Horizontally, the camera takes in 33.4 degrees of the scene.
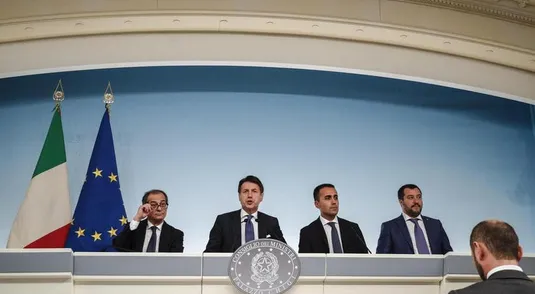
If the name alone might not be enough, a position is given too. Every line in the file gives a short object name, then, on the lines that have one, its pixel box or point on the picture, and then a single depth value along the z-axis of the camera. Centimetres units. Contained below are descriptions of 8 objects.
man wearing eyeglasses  763
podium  655
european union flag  834
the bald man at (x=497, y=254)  410
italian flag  830
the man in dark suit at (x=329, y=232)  778
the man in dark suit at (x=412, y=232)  800
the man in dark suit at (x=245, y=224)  765
